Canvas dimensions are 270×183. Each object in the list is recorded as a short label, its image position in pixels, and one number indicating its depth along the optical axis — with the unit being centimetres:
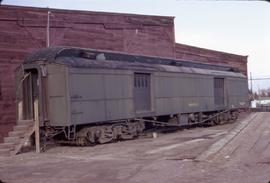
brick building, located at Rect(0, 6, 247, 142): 1966
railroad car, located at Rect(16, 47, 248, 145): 1518
